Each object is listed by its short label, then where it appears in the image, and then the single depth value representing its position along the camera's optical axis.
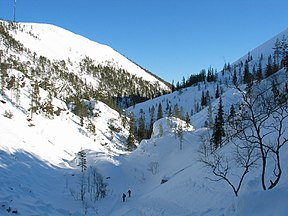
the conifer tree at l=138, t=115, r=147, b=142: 118.31
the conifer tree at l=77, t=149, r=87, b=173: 51.43
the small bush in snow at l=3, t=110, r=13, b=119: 65.94
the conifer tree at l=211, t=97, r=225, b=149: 52.59
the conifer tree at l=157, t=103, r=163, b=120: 141.82
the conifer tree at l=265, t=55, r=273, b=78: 128.88
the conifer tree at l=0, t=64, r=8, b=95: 83.65
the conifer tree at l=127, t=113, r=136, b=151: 96.12
